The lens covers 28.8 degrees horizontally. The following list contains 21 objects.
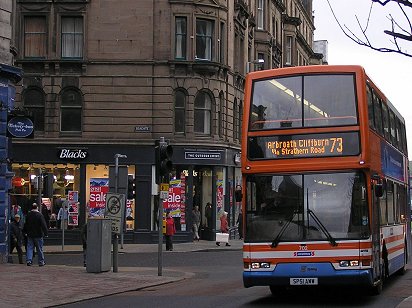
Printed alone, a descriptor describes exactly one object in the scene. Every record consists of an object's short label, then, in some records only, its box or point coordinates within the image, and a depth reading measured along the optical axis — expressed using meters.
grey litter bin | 21.86
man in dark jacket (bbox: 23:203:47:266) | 23.89
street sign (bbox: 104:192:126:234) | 22.81
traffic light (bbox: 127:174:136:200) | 27.70
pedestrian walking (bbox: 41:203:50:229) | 37.24
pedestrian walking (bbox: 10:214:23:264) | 25.27
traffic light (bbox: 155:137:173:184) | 21.91
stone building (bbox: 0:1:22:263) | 23.80
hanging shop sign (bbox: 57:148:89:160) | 38.31
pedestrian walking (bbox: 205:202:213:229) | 40.56
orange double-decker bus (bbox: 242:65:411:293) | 14.53
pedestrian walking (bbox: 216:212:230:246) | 39.17
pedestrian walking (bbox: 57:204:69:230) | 35.25
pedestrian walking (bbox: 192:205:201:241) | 39.16
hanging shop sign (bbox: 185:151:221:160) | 39.06
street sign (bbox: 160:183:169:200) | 22.59
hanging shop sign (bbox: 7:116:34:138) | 23.89
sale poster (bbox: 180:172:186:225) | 39.03
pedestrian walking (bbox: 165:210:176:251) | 34.41
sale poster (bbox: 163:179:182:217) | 38.69
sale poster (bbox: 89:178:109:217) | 37.59
